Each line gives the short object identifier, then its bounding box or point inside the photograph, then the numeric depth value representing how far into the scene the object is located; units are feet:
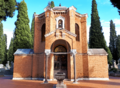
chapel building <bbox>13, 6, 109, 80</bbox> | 52.79
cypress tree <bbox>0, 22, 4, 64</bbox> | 103.56
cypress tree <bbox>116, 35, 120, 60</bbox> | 121.66
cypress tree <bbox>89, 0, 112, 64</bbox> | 88.86
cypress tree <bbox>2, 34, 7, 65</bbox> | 112.59
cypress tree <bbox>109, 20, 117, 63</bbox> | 129.25
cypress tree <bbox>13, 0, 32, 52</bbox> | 76.54
